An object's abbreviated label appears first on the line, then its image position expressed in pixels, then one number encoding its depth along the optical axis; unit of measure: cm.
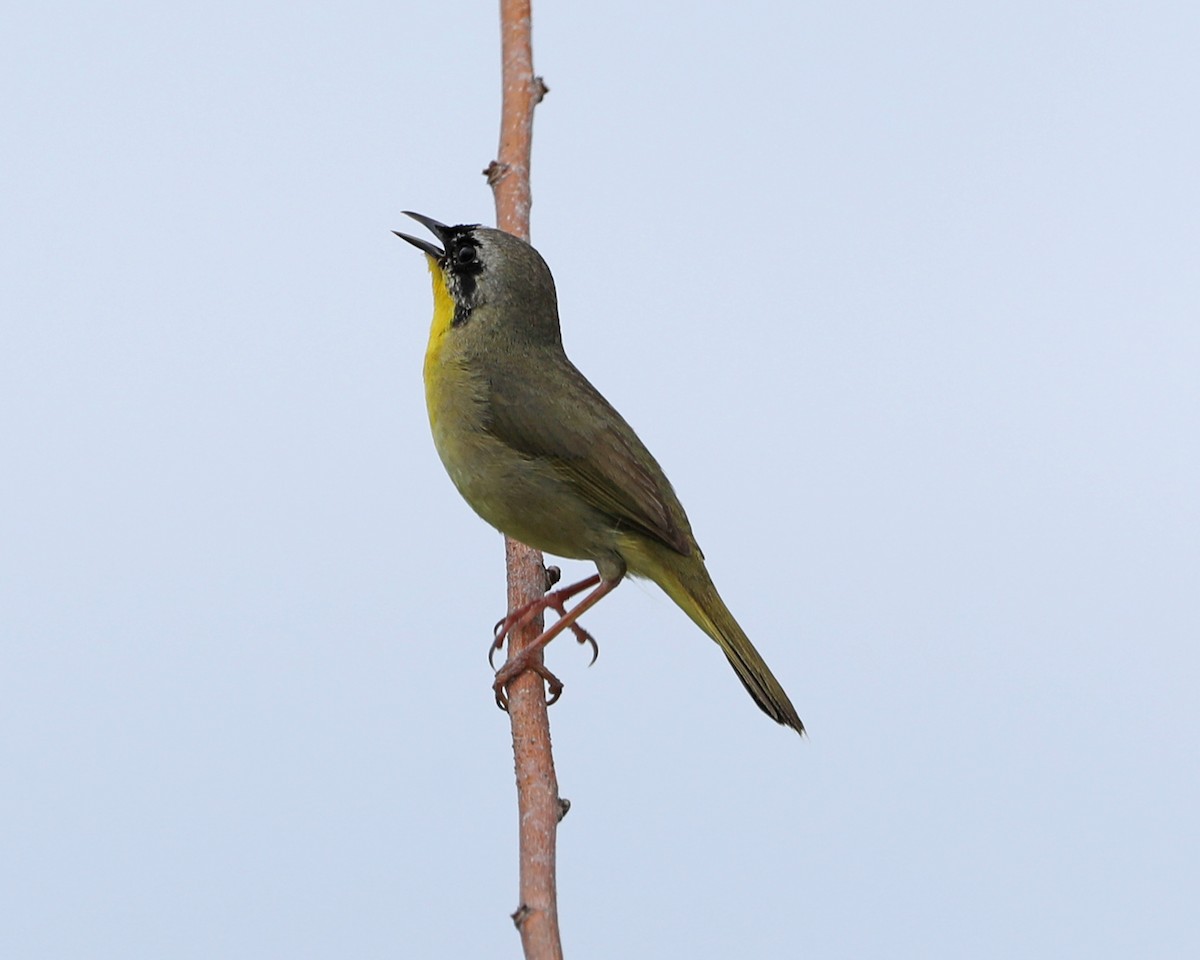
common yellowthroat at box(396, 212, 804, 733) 986
